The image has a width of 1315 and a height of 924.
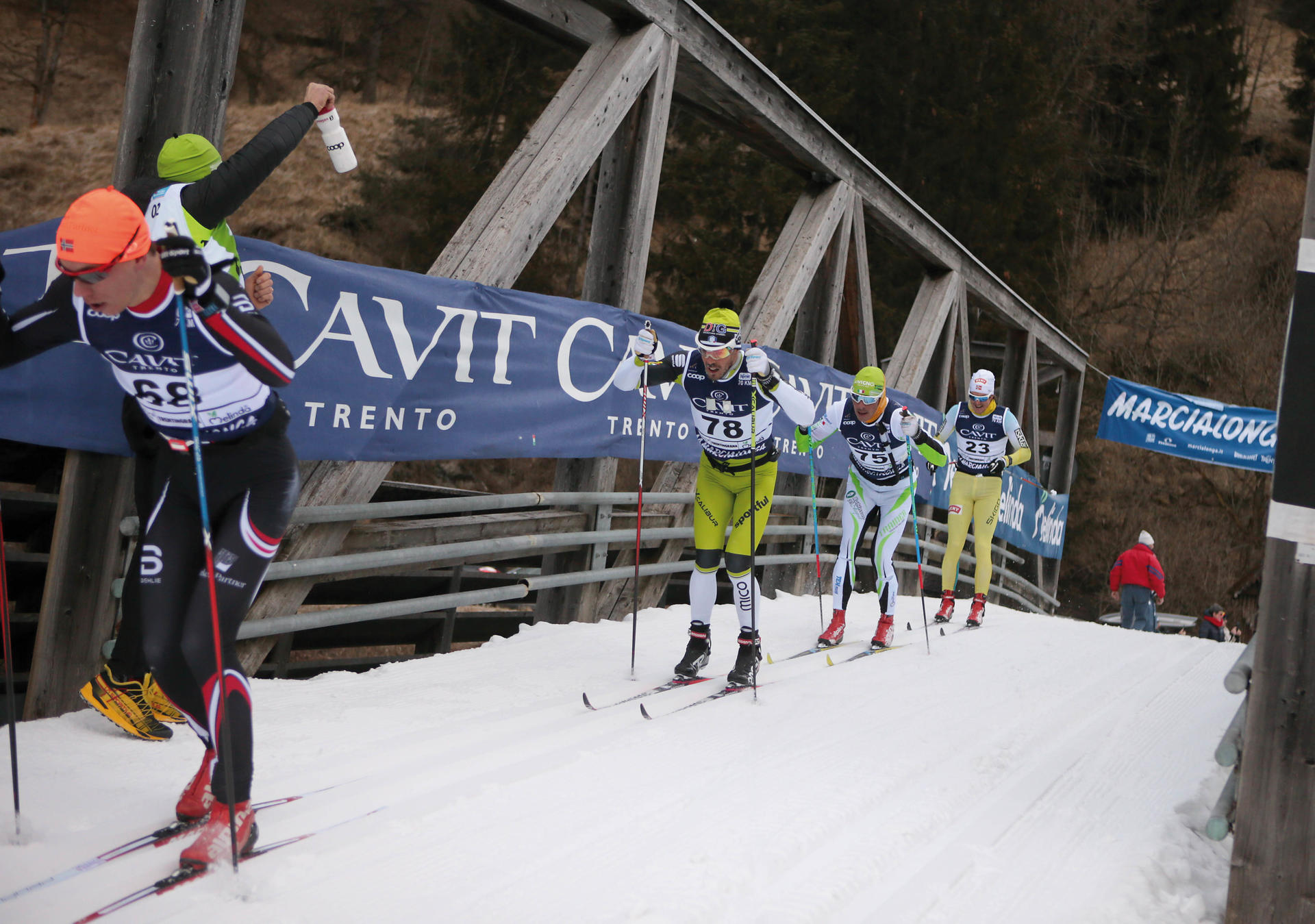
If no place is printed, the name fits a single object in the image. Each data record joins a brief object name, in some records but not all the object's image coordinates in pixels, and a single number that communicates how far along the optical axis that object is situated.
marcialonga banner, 15.06
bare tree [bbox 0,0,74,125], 30.80
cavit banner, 3.85
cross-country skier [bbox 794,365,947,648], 7.14
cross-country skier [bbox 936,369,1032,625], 9.25
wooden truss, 4.42
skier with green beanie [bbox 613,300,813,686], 5.49
